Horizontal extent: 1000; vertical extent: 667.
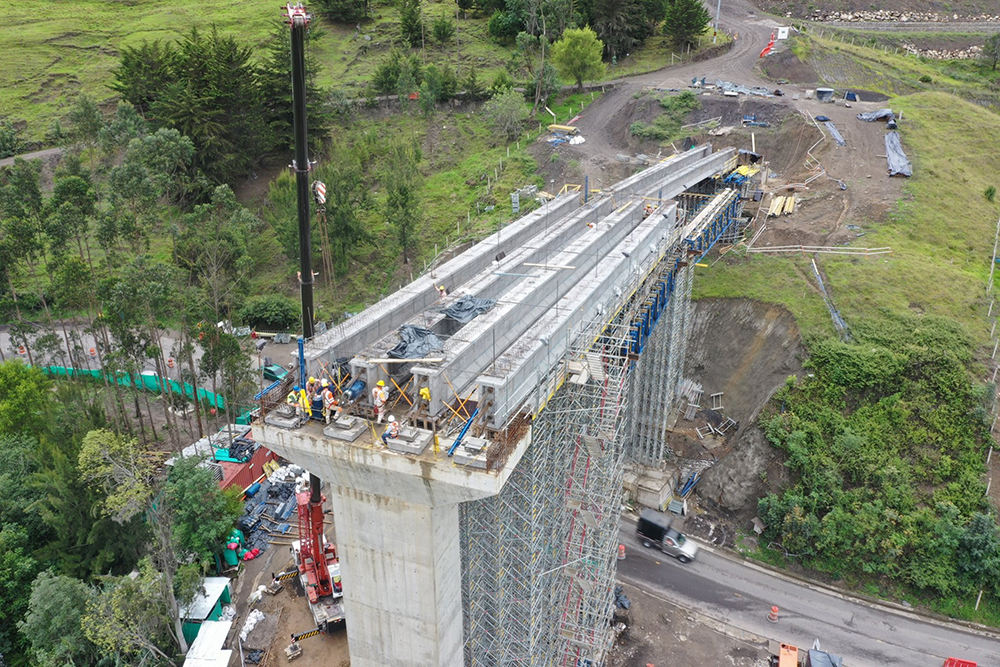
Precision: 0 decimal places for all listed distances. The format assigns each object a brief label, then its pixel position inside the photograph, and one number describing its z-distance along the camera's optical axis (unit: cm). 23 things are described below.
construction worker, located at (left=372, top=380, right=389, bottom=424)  2228
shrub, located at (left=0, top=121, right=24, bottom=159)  7631
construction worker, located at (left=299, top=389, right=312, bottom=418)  2267
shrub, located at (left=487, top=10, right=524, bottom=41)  9856
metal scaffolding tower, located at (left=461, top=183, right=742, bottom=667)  2533
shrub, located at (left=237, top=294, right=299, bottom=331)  6175
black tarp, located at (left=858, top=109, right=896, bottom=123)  6900
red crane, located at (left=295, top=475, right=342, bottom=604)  3312
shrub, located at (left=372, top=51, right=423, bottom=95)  8838
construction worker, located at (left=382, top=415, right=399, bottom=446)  2150
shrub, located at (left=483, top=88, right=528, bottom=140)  7725
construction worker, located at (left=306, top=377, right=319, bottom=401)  2286
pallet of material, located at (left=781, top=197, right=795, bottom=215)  5922
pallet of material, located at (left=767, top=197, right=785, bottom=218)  5909
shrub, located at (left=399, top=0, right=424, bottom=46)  9762
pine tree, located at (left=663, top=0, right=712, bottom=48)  8738
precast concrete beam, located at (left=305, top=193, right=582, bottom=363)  2478
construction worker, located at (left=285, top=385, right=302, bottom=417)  2300
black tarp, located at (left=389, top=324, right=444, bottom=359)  2386
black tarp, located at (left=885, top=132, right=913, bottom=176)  6191
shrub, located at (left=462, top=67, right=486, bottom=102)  8775
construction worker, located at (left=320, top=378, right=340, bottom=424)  2252
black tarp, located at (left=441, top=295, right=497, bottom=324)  2722
